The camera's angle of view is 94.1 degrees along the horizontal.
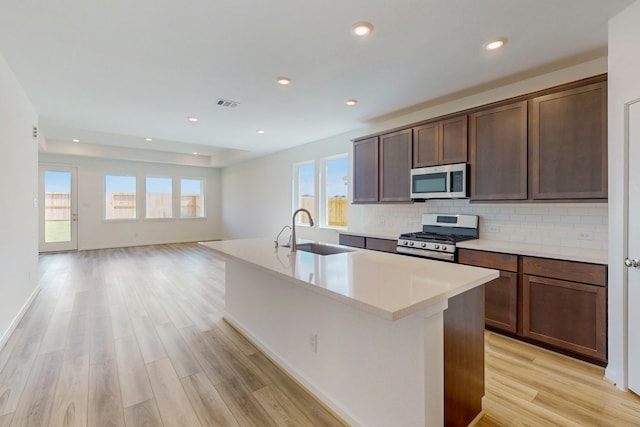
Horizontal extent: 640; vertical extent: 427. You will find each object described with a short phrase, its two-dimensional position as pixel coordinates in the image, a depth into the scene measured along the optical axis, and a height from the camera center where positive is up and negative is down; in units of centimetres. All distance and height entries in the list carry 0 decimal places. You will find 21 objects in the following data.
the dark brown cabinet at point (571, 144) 237 +57
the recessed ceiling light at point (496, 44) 233 +134
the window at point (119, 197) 825 +41
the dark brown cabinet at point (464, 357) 150 -79
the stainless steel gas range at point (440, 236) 315 -29
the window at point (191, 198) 952 +43
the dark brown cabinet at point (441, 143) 325 +80
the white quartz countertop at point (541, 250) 234 -34
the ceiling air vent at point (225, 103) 368 +138
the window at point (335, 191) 538 +37
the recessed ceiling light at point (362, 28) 212 +134
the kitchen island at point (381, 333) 134 -68
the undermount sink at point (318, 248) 269 -35
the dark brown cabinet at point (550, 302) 226 -76
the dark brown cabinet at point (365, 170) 423 +61
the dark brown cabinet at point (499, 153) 281 +59
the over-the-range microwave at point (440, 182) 322 +34
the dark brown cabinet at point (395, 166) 382 +61
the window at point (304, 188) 611 +50
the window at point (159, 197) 890 +43
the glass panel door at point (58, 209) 736 +5
